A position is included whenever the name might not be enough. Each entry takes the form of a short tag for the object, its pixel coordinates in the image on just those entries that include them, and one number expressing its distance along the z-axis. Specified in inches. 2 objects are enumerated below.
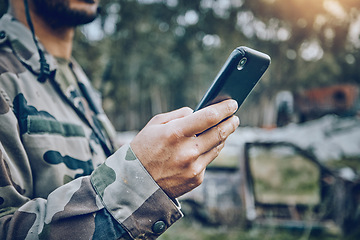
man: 21.1
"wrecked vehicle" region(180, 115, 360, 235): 123.6
